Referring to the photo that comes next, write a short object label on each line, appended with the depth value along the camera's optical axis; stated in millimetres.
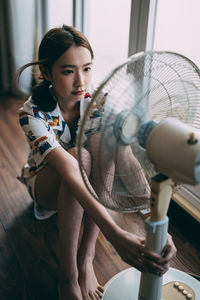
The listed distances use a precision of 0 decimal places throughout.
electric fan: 708
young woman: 1126
